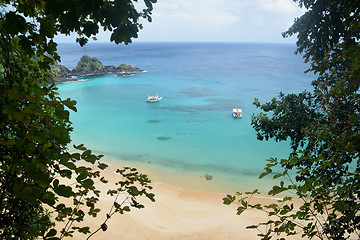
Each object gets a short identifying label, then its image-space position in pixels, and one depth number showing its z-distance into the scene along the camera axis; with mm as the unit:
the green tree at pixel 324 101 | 2145
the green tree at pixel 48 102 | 1141
